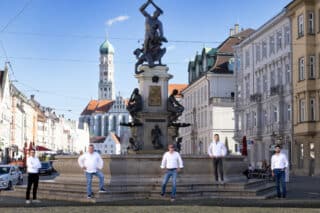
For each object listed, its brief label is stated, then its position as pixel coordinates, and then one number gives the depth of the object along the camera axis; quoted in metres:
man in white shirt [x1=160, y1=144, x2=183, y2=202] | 18.88
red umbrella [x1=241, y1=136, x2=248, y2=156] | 43.47
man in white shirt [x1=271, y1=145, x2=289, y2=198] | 20.74
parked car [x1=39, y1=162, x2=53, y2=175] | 50.13
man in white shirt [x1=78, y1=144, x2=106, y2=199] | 18.73
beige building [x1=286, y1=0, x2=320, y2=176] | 48.72
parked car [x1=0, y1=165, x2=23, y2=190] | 28.18
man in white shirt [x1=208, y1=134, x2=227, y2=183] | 20.47
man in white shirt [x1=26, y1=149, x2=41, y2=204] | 18.95
